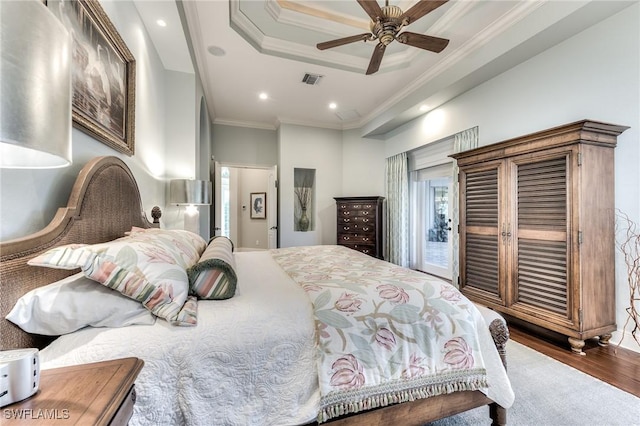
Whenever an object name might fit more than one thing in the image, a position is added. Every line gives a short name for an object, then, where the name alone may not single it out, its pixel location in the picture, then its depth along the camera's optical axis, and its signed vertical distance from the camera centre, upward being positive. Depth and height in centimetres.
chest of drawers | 494 -22
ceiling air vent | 363 +189
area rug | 144 -113
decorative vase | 554 -21
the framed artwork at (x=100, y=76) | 127 +81
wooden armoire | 209 -15
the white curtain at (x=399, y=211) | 485 +2
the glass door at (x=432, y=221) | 431 -15
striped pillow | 118 -31
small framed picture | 704 +19
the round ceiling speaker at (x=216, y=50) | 304 +190
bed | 87 -52
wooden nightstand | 49 -39
